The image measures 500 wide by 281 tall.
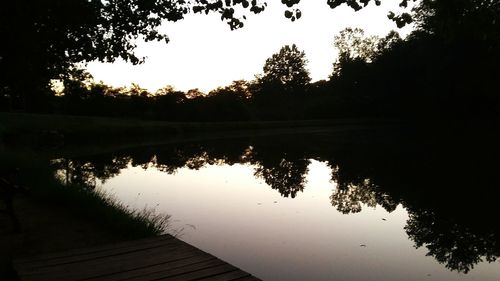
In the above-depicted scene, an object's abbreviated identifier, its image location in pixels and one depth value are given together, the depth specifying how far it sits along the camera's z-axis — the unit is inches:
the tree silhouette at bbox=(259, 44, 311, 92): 3548.2
